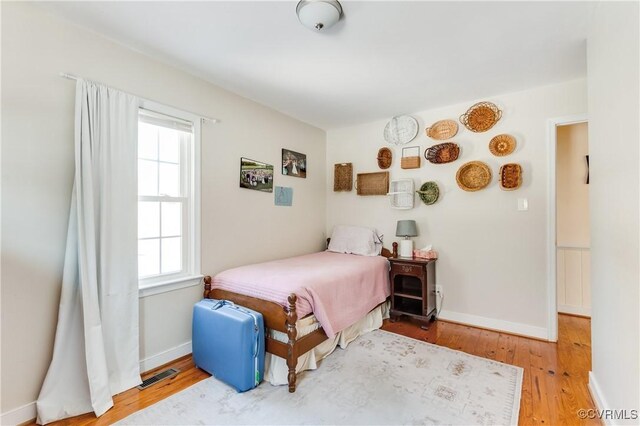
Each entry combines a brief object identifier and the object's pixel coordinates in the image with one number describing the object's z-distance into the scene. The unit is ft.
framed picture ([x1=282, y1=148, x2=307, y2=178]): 11.75
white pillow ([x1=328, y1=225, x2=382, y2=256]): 12.01
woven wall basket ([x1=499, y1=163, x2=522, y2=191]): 9.63
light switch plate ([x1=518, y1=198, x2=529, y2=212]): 9.61
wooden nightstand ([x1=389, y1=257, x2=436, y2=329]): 10.18
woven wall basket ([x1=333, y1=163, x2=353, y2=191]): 13.33
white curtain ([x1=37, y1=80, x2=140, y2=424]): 5.91
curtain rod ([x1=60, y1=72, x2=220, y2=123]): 6.15
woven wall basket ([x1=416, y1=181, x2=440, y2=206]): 11.14
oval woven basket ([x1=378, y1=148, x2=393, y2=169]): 12.31
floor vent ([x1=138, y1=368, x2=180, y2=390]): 6.84
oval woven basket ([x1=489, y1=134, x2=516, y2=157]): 9.78
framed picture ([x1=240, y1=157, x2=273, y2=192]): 9.99
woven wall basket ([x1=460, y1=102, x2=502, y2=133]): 10.11
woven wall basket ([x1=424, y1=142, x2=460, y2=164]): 10.73
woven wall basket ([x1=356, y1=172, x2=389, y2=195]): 12.41
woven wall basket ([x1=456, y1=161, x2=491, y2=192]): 10.19
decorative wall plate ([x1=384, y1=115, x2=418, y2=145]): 11.69
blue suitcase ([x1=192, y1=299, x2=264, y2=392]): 6.48
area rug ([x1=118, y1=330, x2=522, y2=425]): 5.68
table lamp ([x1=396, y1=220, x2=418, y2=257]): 11.07
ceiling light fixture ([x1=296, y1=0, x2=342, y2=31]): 5.50
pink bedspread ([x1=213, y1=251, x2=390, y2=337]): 7.24
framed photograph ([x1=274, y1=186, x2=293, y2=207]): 11.39
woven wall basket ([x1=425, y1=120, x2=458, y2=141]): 10.84
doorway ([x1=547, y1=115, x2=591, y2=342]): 11.22
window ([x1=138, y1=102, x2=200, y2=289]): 7.66
